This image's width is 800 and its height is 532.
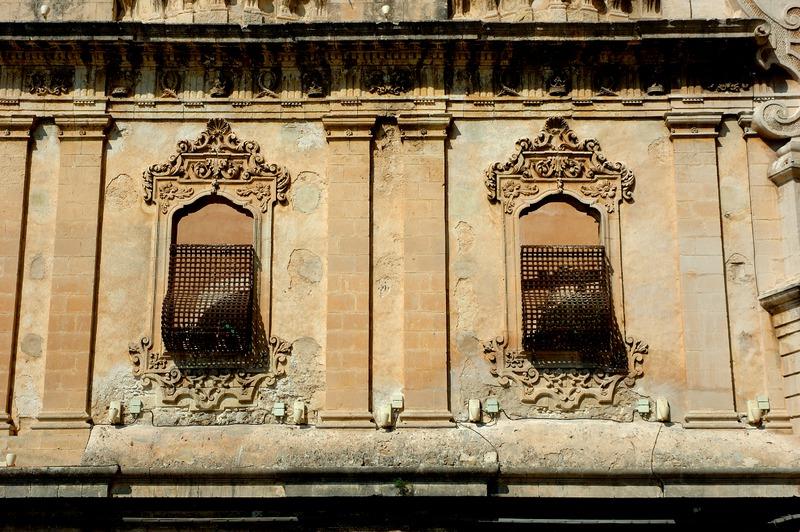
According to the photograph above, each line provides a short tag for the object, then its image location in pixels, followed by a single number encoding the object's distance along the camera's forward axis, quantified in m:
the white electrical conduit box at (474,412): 15.05
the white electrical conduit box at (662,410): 15.05
